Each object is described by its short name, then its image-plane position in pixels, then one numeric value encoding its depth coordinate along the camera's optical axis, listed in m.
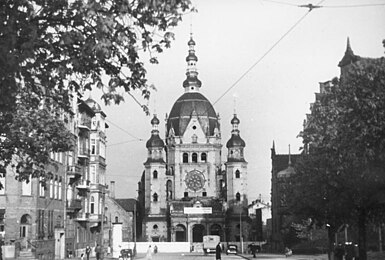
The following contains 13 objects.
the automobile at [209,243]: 79.99
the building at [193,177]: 121.81
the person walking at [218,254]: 40.05
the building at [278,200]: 89.76
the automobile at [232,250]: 81.88
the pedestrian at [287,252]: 57.59
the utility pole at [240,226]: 113.76
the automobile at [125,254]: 51.03
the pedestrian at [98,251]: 47.12
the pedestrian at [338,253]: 34.75
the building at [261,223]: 123.76
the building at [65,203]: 44.69
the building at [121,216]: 110.36
